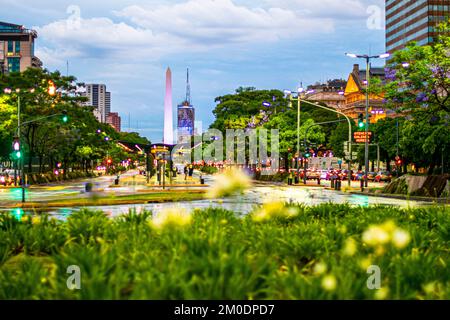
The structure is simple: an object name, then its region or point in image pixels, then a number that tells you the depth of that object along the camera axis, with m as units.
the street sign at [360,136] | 60.28
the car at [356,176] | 99.88
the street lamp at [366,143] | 56.97
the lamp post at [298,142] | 77.96
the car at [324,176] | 101.69
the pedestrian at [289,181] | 72.02
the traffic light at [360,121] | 59.94
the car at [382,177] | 92.31
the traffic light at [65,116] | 51.92
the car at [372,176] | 96.14
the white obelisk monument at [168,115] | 124.68
